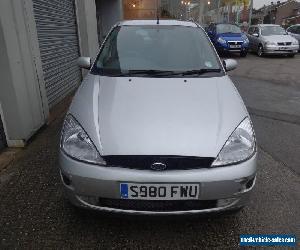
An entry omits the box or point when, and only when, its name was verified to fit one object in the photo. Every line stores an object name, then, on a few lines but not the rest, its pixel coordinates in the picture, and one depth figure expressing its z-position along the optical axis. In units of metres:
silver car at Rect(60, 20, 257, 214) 2.15
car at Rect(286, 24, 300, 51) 16.27
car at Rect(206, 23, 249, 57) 14.34
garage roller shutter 5.56
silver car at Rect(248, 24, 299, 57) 14.12
